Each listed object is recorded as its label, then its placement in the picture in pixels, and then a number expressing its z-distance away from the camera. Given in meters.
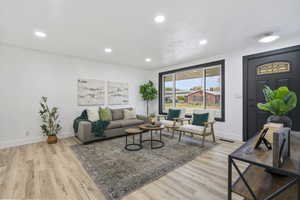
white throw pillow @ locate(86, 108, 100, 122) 3.98
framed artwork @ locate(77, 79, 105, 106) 4.30
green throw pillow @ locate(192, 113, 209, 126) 3.63
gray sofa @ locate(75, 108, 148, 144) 3.43
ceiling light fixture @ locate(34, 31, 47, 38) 2.63
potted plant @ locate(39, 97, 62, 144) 3.55
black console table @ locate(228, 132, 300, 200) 0.90
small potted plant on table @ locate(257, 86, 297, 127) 1.51
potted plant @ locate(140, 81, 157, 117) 5.63
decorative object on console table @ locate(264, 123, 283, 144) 1.26
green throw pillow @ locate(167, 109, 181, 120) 4.48
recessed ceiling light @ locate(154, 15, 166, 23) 2.14
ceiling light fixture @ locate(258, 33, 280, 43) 2.68
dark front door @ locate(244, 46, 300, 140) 2.97
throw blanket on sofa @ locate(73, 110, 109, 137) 3.57
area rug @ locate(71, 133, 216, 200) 1.85
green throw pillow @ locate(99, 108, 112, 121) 4.20
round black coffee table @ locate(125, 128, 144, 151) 3.05
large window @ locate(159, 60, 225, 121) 4.19
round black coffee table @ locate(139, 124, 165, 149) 3.15
